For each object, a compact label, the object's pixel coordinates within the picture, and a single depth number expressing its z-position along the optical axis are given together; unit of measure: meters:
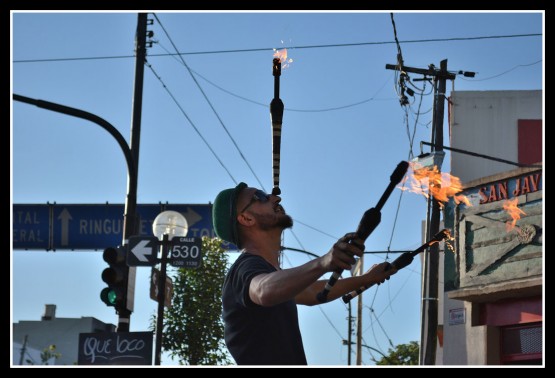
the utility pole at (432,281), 21.00
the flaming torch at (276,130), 6.11
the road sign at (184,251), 14.48
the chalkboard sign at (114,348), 13.01
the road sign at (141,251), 14.12
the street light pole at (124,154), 13.66
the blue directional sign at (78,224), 16.62
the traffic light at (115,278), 14.07
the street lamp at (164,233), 14.59
